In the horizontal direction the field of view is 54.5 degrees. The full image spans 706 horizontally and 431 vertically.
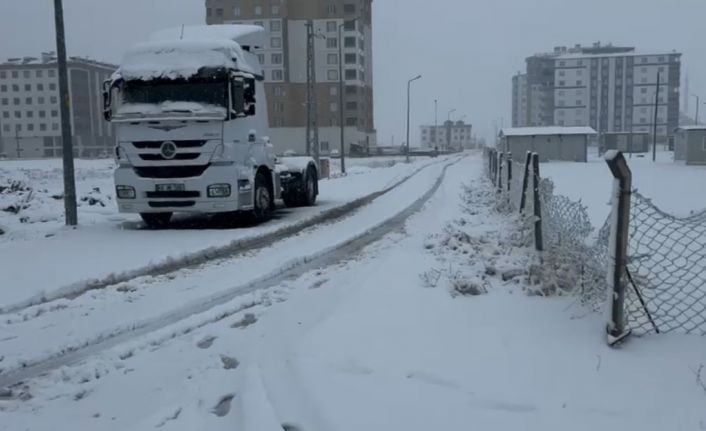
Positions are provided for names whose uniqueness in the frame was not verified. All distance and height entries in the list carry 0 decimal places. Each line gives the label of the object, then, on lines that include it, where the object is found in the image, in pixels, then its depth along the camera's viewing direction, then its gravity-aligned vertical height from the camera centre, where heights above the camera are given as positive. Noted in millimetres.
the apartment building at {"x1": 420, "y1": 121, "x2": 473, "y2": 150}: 190250 +1373
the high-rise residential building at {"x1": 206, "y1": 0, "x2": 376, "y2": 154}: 106312 +12599
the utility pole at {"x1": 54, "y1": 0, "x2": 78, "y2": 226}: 12977 +656
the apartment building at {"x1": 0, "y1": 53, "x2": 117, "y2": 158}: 120875 +6777
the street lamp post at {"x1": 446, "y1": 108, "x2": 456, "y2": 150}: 149900 +1947
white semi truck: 12961 +358
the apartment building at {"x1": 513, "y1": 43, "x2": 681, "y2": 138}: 136500 +10184
